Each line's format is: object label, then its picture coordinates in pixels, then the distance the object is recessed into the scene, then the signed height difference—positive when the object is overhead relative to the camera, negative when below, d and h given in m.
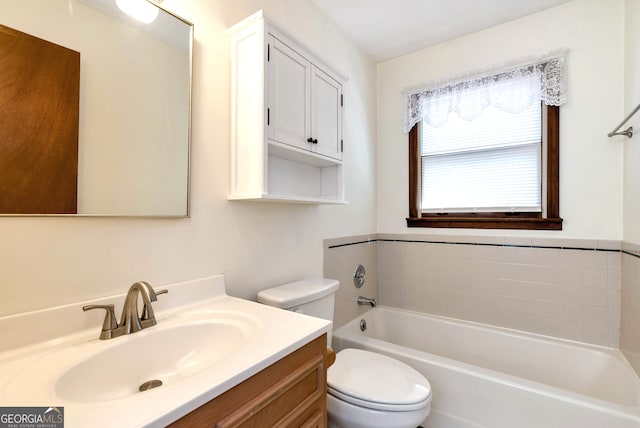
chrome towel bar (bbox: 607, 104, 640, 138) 1.59 +0.46
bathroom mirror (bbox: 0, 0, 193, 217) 0.89 +0.39
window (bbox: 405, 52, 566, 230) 1.91 +0.47
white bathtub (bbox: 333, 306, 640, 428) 1.28 -0.86
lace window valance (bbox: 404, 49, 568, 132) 1.88 +0.86
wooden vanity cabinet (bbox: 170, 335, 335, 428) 0.65 -0.46
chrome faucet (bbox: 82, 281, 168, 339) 0.86 -0.30
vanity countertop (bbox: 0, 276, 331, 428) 0.54 -0.36
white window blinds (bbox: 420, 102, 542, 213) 1.99 +0.38
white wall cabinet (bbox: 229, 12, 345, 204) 1.24 +0.48
